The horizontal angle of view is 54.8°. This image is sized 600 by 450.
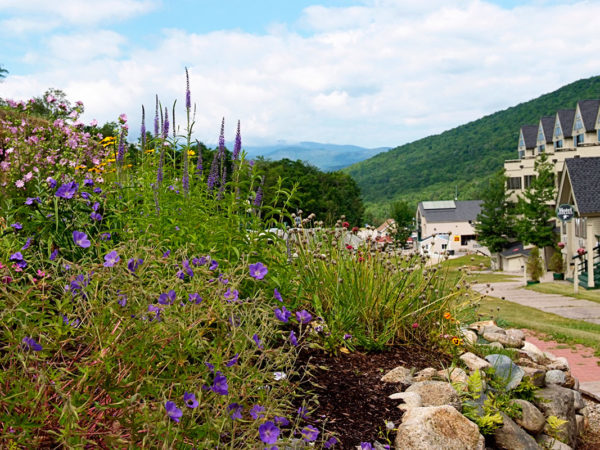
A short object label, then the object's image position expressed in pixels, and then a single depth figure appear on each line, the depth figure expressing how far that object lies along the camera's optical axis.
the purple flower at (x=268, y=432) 1.94
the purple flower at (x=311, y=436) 2.16
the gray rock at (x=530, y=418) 4.11
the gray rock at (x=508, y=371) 4.35
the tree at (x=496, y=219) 43.84
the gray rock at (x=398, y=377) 3.74
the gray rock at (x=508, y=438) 3.63
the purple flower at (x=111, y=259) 2.29
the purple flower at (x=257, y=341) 2.12
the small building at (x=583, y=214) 25.34
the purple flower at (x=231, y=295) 2.29
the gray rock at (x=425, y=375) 3.86
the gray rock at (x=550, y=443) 4.18
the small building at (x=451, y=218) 73.50
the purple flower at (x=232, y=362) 2.10
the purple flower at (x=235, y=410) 1.98
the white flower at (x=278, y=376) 2.43
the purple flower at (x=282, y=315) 2.48
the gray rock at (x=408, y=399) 3.35
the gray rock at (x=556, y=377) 5.16
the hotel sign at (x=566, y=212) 27.81
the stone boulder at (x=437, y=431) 3.00
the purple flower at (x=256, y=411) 1.99
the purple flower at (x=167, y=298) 2.19
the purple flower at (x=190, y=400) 1.80
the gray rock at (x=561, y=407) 4.51
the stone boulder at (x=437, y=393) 3.52
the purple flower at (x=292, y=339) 2.51
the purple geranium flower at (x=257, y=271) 2.83
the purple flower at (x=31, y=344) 1.82
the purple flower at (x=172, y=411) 1.66
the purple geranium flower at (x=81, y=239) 2.84
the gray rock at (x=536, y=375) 4.76
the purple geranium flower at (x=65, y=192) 3.39
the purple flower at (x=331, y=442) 2.31
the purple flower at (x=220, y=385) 1.99
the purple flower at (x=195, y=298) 2.23
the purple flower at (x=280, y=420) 2.12
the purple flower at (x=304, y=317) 2.88
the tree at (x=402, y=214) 67.56
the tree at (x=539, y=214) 35.22
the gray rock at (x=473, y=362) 4.40
